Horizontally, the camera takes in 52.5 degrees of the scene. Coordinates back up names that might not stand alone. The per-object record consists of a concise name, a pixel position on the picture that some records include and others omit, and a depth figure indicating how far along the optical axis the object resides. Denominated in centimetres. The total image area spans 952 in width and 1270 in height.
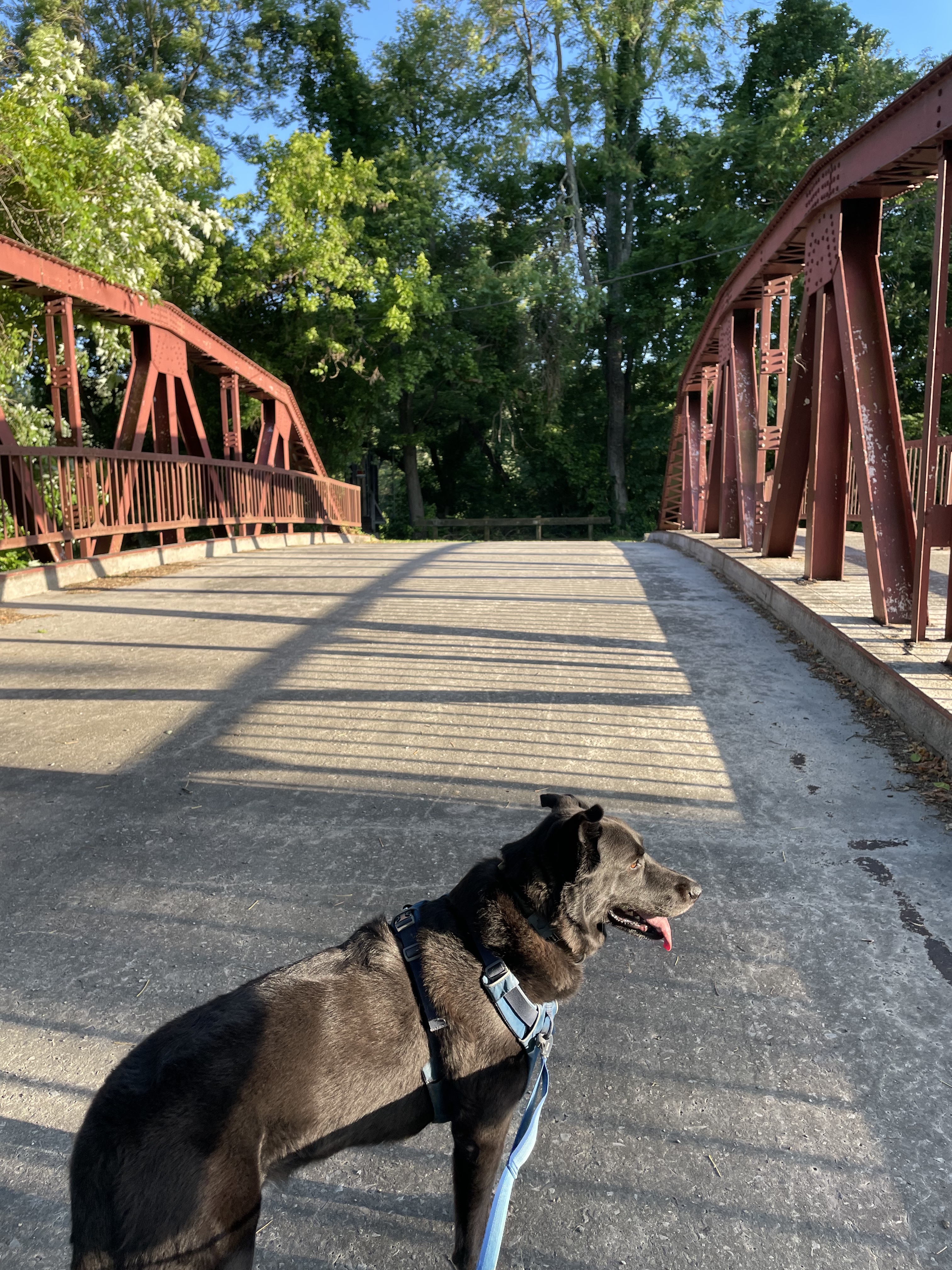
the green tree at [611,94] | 3297
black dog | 166
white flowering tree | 1162
